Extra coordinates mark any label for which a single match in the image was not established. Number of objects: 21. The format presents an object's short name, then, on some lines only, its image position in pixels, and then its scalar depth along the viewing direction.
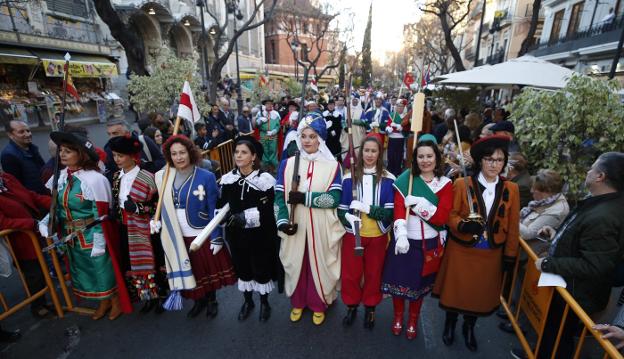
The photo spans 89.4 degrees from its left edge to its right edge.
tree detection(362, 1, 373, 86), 46.53
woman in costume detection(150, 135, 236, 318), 3.10
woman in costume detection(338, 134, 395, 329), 2.95
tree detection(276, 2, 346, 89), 25.29
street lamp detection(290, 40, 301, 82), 23.86
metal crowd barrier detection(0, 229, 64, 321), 3.10
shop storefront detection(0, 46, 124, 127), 14.39
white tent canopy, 6.34
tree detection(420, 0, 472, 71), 13.73
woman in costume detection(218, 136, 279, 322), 3.10
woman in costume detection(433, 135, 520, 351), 2.73
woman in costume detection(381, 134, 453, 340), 2.77
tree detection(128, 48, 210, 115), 9.45
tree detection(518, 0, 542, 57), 10.43
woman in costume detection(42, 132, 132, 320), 3.13
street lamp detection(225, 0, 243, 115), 15.42
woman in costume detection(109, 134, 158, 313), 3.14
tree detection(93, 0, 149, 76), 7.93
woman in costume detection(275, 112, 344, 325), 3.04
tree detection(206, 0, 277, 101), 12.18
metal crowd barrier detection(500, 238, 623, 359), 2.20
